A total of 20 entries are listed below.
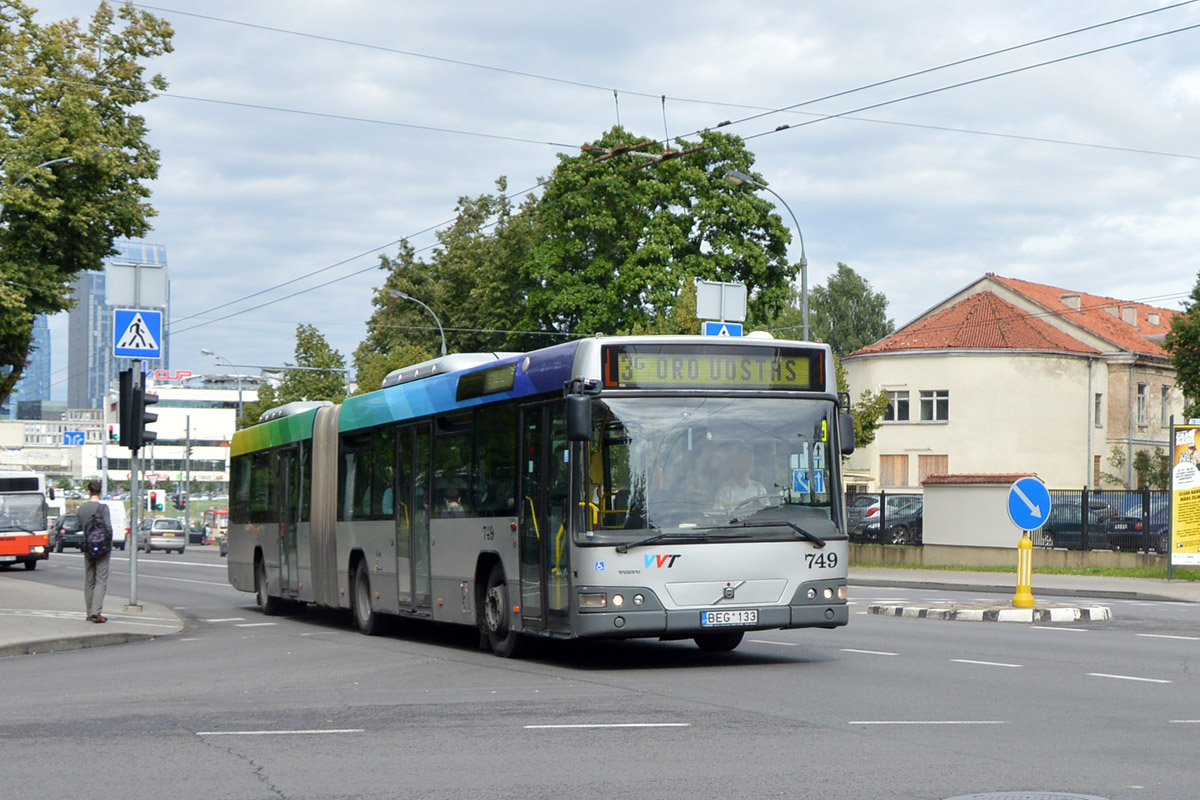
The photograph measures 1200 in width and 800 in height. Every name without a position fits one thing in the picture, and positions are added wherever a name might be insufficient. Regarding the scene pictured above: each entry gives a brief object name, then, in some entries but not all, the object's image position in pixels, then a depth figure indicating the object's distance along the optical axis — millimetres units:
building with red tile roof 64688
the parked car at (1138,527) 34656
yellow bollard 20328
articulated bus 13086
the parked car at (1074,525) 35812
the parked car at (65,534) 71750
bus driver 13320
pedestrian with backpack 19688
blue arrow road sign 20266
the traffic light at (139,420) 20984
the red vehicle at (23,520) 45438
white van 78269
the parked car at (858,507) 43375
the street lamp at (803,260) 33188
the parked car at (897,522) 41444
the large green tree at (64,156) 35031
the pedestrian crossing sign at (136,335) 21219
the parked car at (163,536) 73000
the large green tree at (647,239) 53562
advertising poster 28422
